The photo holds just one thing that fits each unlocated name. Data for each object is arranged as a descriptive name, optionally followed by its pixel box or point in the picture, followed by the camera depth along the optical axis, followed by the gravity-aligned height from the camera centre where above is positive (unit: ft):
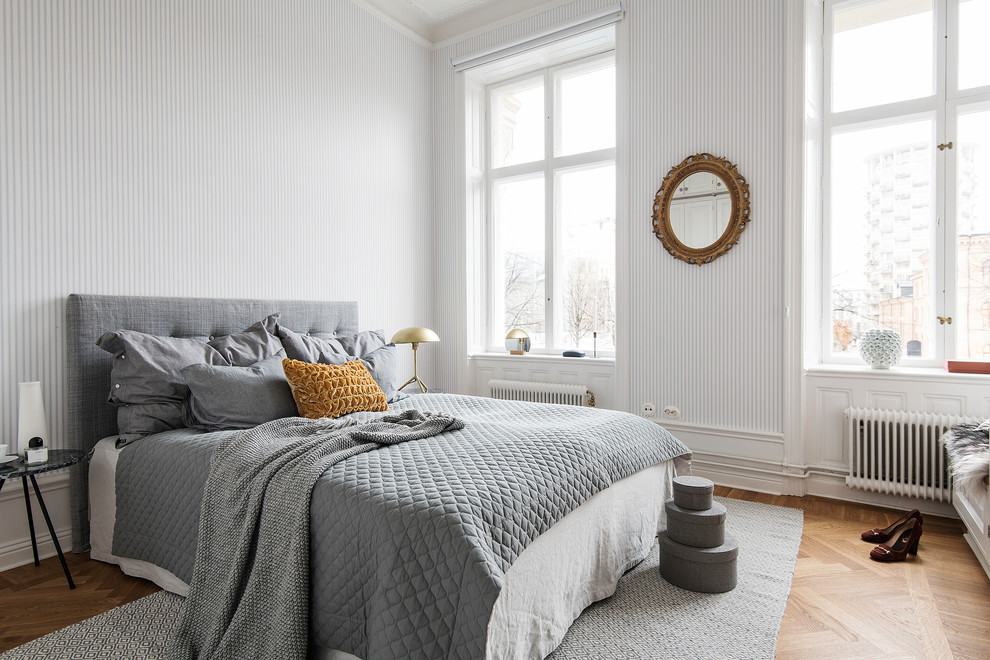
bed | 4.70 -2.11
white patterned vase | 10.16 -0.51
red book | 9.39 -0.77
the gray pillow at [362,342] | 10.61 -0.39
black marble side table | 6.69 -1.73
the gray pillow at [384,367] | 9.99 -0.80
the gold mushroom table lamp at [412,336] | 12.28 -0.31
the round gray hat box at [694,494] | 6.93 -2.11
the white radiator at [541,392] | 12.96 -1.66
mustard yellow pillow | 8.04 -0.99
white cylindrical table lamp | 7.22 -1.20
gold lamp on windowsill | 14.21 -0.49
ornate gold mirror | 10.98 +2.23
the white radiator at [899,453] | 9.37 -2.25
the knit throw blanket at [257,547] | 4.98 -2.11
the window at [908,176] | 9.99 +2.66
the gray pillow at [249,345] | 8.88 -0.36
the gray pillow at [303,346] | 9.50 -0.42
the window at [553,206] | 13.65 +2.91
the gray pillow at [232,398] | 7.73 -1.04
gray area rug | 5.71 -3.27
